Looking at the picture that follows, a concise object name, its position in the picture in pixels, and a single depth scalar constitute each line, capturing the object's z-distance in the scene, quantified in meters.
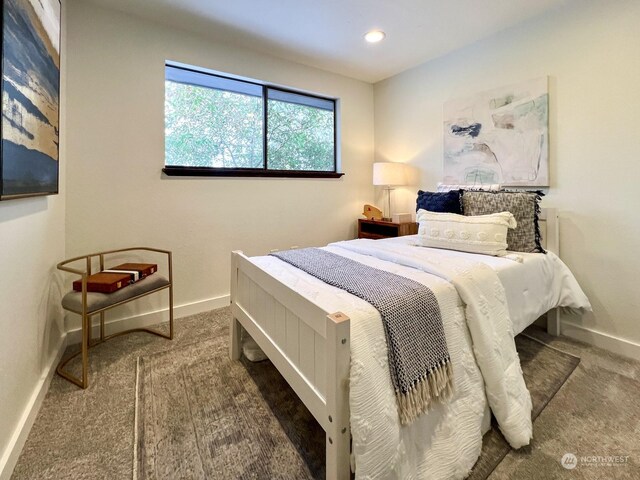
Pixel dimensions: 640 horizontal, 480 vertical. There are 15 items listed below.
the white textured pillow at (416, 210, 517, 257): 1.92
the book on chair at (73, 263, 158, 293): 1.80
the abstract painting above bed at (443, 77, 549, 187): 2.28
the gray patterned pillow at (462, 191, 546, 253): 2.04
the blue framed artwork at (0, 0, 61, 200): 1.10
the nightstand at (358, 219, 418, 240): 3.06
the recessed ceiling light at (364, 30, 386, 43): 2.49
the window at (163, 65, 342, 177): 2.56
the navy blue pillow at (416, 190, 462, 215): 2.32
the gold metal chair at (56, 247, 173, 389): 1.67
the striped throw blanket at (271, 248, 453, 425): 1.03
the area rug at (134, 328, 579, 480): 1.19
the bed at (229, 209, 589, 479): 0.94
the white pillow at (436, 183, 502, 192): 2.42
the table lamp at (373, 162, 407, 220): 3.09
